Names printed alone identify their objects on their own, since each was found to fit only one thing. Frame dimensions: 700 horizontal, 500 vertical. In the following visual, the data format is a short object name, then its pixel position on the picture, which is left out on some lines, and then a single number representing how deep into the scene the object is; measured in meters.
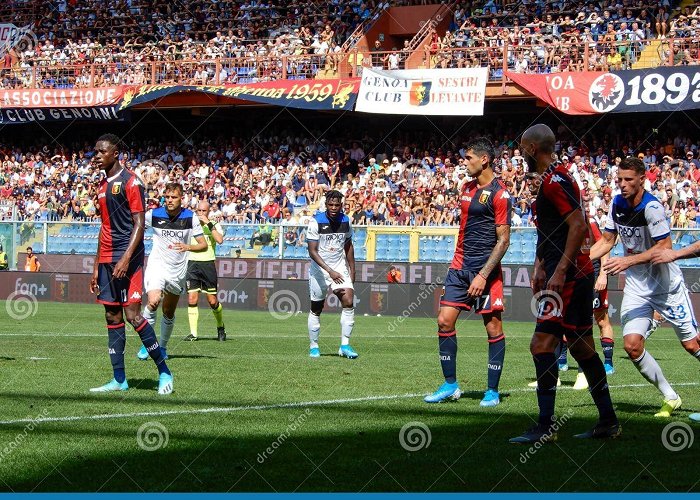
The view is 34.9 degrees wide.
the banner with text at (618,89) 30.77
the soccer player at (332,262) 15.71
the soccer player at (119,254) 10.49
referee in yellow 18.45
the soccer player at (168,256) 14.54
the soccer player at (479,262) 10.32
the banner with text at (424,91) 33.75
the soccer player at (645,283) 9.22
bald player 8.12
